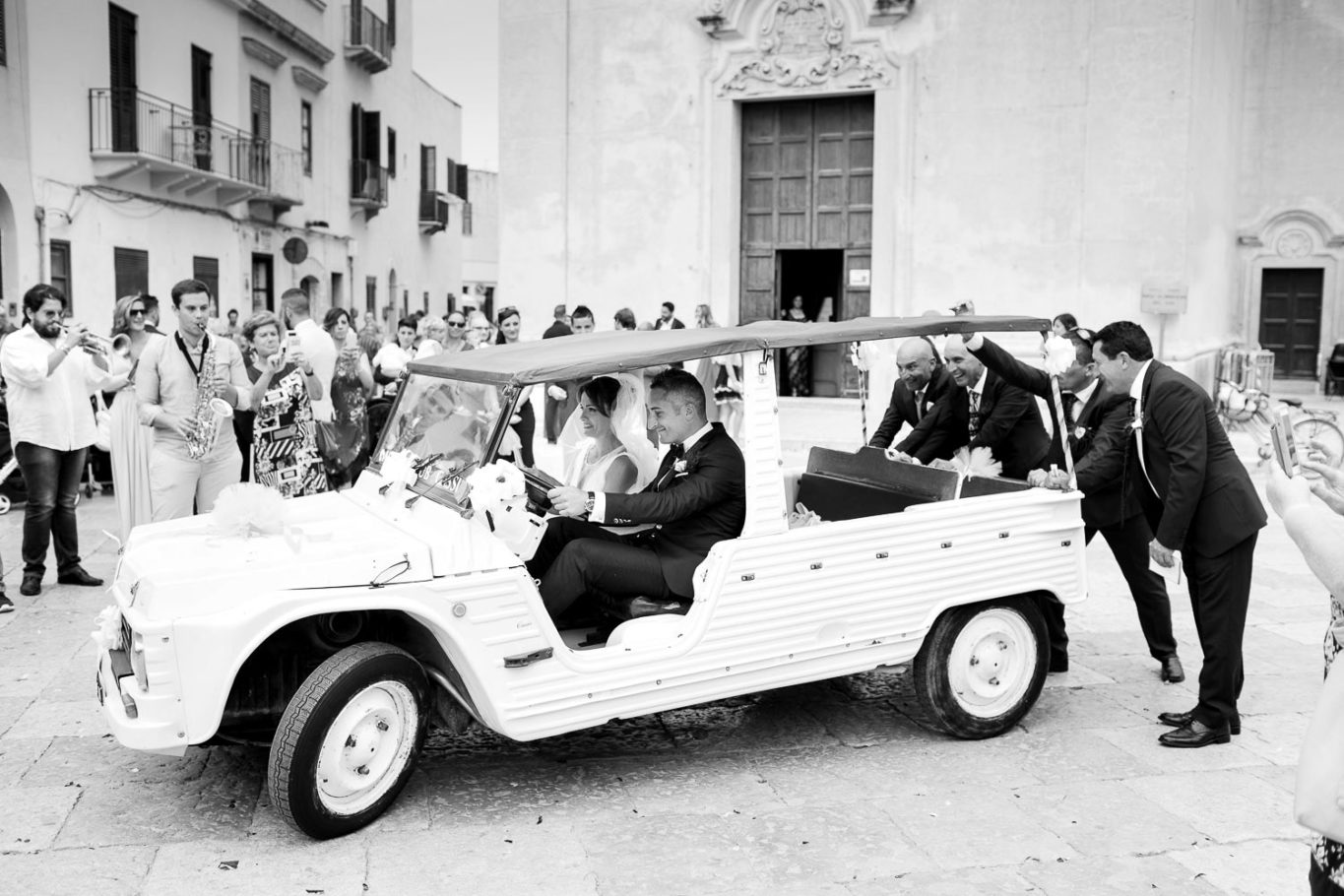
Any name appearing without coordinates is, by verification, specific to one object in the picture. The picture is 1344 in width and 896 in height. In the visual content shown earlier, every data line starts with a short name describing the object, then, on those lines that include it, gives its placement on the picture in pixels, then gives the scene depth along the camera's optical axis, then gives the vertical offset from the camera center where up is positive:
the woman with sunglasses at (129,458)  7.88 -0.80
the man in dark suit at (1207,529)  5.46 -0.81
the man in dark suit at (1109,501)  6.16 -0.79
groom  5.01 -0.72
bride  5.96 -0.53
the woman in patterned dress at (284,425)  7.43 -0.57
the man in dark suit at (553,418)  6.23 -0.43
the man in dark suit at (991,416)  6.70 -0.42
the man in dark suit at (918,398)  6.80 -0.34
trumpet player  7.82 -0.60
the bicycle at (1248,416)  13.21 -0.83
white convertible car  4.17 -1.02
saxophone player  7.19 -0.43
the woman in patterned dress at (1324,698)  2.29 -0.67
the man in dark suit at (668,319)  15.32 +0.19
